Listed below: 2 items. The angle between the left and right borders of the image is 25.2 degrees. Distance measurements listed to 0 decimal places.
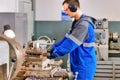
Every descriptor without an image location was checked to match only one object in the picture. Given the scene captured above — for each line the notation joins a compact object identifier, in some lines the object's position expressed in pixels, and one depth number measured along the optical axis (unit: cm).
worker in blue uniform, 249
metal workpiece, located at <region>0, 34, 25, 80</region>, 140
